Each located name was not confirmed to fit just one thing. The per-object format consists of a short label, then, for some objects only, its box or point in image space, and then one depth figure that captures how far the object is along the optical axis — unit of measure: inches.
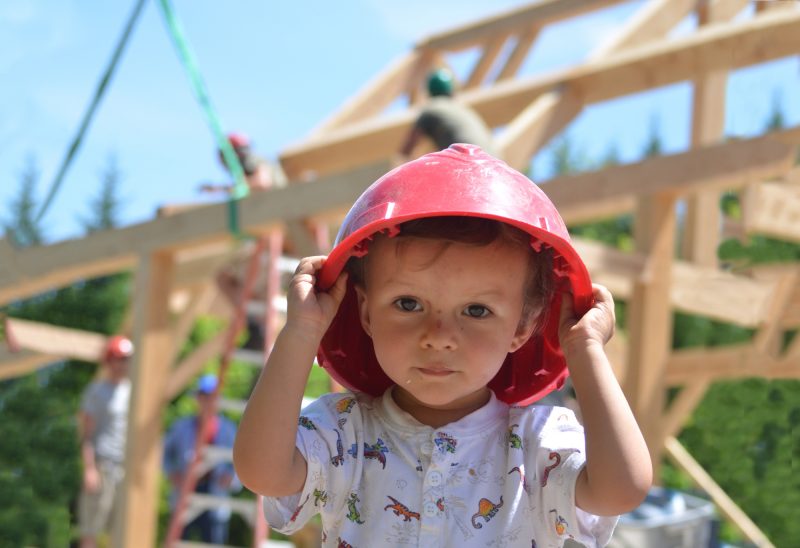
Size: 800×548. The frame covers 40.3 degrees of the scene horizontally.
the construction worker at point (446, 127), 220.8
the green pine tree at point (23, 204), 860.6
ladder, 235.6
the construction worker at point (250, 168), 257.8
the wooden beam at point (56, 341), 322.3
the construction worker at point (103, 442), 308.3
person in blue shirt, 275.4
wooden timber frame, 220.5
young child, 67.2
